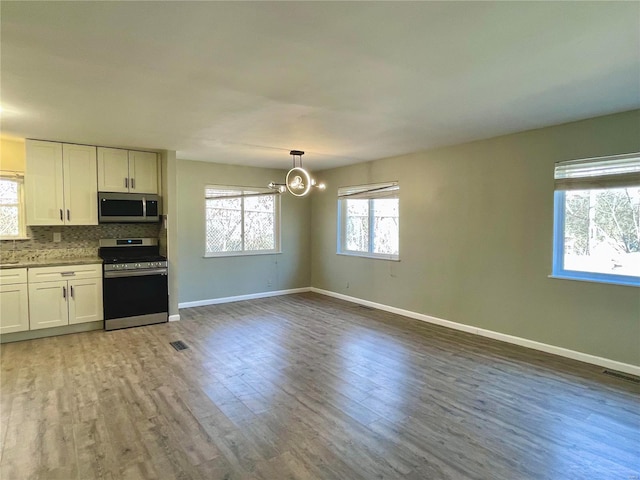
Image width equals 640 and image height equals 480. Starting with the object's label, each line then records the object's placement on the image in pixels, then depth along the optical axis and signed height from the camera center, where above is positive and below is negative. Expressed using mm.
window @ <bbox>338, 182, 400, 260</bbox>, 5945 +150
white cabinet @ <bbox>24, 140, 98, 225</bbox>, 4684 +601
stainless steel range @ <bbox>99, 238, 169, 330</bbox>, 4961 -813
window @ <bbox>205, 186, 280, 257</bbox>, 6426 +153
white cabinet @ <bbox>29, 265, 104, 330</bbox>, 4562 -872
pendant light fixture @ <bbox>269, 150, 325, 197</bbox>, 5266 +756
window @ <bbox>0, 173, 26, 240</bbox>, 4789 +288
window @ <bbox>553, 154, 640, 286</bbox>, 3527 +96
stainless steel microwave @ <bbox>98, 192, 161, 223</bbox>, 5125 +309
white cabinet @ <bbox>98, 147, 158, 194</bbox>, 5141 +848
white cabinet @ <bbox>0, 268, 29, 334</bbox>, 4367 -880
